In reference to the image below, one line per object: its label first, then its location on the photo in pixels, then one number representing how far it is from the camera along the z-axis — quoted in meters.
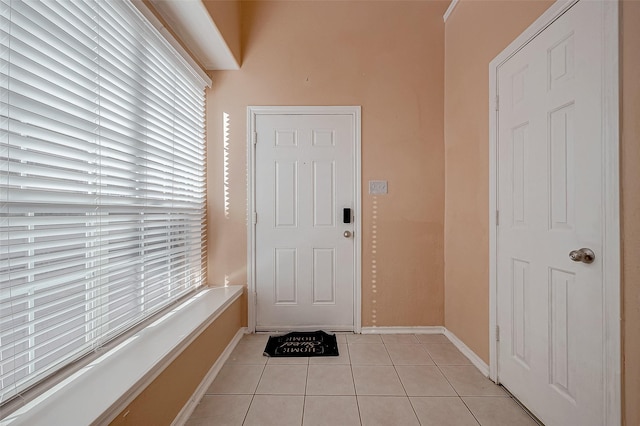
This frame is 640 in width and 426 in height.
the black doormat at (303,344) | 2.31
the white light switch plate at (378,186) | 2.70
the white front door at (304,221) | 2.70
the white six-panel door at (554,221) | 1.24
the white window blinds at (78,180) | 0.96
